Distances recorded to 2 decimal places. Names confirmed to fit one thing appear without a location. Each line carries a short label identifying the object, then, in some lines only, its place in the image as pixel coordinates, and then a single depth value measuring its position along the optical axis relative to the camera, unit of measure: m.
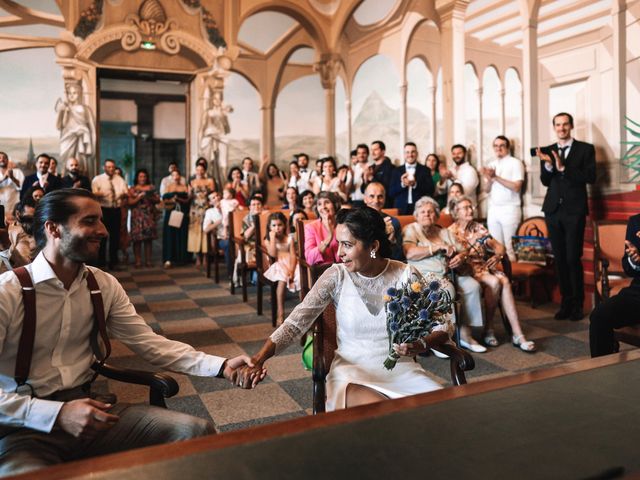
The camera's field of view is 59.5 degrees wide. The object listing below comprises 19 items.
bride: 2.10
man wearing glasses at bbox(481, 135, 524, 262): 6.21
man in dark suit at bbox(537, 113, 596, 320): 5.29
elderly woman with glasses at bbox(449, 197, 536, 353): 4.49
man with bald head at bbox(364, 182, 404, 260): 4.21
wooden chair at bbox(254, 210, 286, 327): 5.48
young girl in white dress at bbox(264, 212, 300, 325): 5.20
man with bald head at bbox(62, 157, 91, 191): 8.12
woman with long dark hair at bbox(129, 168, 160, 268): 8.82
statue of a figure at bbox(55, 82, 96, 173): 9.47
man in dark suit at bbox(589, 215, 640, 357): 3.20
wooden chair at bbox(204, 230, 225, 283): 7.60
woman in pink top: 4.43
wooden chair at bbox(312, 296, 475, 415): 2.04
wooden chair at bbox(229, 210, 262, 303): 6.18
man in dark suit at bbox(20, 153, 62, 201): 7.53
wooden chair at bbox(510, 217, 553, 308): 5.56
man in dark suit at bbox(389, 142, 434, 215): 6.52
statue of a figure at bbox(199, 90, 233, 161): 10.35
